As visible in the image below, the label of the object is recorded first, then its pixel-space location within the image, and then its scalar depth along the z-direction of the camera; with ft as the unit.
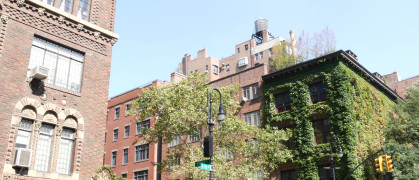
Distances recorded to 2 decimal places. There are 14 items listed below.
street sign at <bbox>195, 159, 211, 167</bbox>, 56.44
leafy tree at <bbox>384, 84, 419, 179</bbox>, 99.76
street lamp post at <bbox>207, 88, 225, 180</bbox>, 58.54
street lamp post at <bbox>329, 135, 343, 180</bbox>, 87.03
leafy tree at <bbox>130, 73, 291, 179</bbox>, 93.09
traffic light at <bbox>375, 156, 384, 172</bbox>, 77.01
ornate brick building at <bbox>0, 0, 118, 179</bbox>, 54.95
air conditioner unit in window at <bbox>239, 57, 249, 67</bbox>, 268.13
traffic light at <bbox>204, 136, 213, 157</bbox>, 56.49
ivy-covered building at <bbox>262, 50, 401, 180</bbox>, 107.34
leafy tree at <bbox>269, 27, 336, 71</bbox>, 193.36
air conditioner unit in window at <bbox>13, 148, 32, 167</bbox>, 52.29
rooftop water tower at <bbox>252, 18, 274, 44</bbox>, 295.69
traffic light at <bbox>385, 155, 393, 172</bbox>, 76.69
